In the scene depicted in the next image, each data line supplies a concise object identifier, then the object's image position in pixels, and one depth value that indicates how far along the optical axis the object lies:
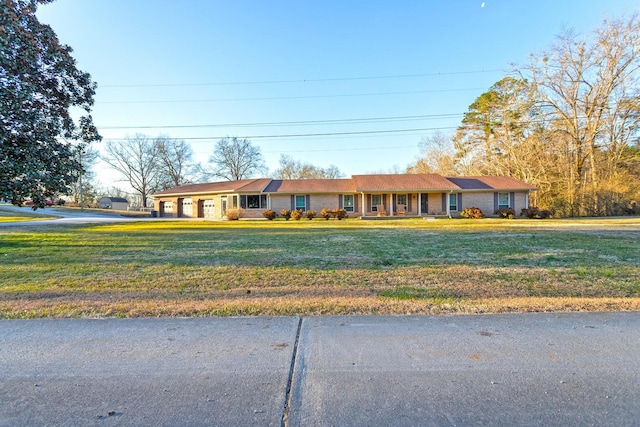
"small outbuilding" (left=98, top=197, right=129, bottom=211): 60.16
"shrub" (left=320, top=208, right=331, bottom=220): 26.73
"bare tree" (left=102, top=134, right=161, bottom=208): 54.56
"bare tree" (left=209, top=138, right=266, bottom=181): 55.62
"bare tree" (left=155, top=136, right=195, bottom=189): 54.47
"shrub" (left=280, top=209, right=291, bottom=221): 27.39
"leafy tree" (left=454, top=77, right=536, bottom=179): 32.20
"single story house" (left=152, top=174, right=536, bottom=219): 28.41
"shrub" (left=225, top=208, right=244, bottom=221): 27.91
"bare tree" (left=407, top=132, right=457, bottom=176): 44.31
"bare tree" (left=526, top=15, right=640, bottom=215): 27.89
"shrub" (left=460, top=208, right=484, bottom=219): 26.84
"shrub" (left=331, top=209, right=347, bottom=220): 26.77
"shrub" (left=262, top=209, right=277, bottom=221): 27.19
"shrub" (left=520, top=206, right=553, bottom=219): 26.08
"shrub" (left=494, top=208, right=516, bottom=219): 27.48
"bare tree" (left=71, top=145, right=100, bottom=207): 51.64
